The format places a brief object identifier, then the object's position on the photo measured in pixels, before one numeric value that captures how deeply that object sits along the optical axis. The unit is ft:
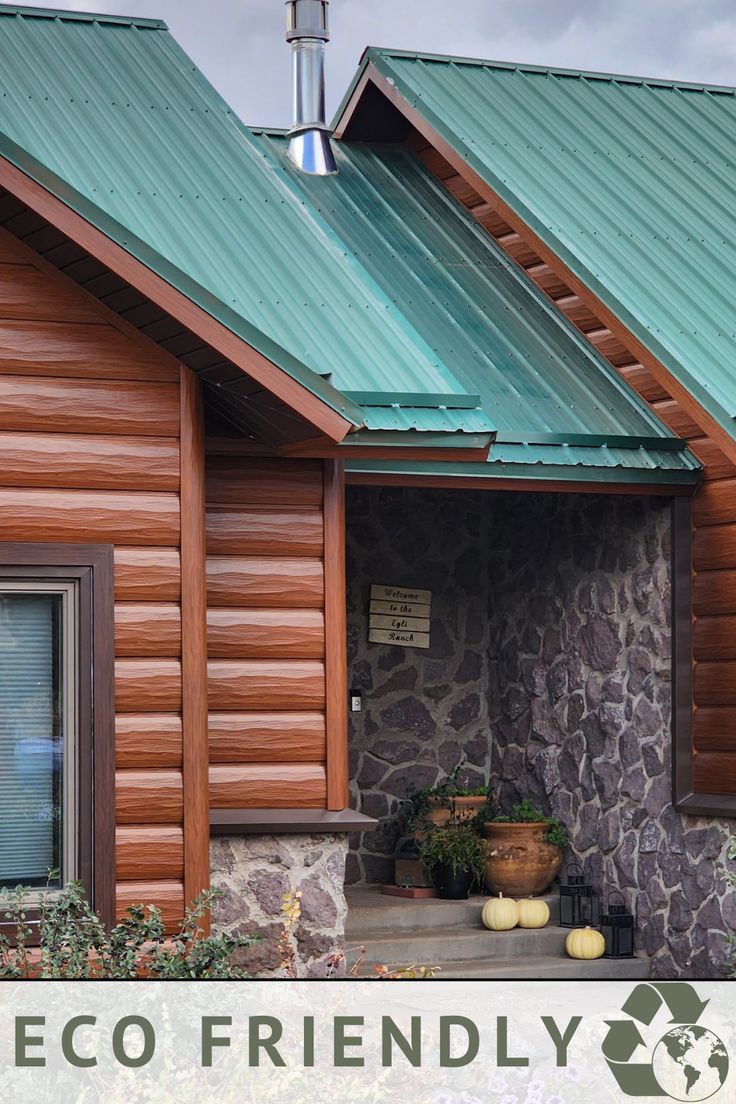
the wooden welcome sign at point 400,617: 39.29
